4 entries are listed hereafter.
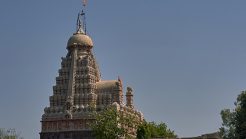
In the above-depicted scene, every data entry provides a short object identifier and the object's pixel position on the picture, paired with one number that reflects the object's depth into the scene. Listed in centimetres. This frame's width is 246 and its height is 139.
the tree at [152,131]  9150
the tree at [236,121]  6600
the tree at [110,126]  9062
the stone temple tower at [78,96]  11919
